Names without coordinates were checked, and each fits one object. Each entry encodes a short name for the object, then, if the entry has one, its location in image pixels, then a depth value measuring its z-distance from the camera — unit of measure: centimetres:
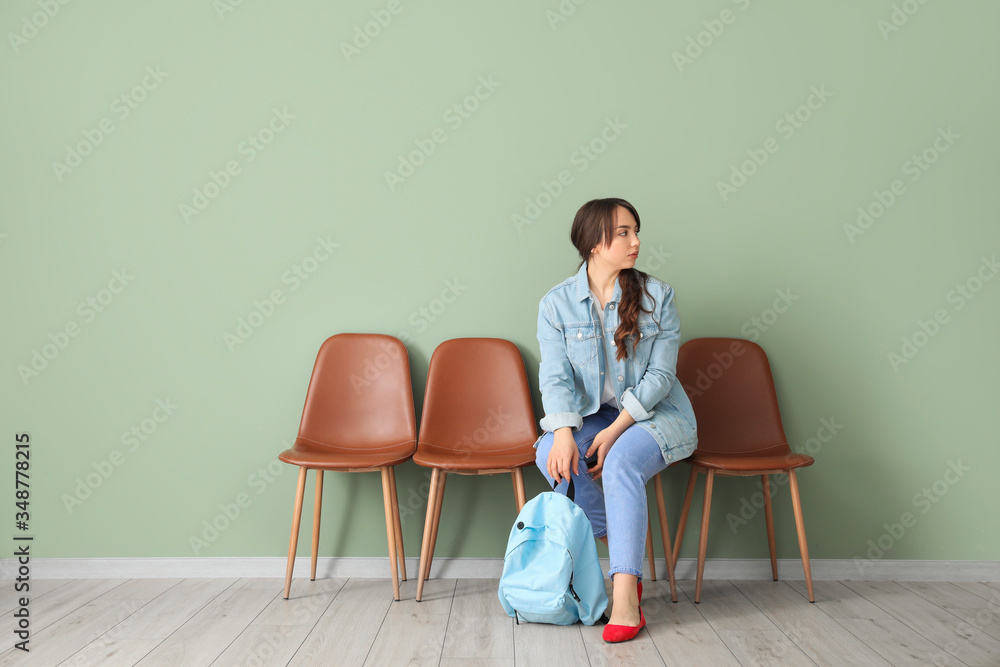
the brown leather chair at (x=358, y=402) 236
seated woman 200
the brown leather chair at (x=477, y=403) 234
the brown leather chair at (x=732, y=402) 233
